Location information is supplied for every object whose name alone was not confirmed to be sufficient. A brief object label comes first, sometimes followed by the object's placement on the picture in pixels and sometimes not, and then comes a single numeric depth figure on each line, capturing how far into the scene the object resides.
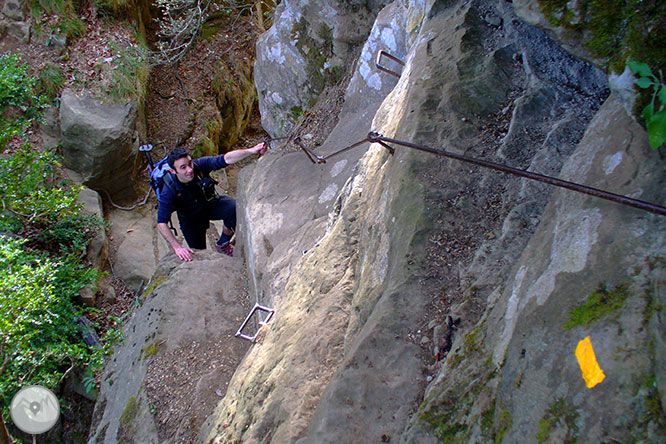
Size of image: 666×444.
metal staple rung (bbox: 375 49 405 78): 4.79
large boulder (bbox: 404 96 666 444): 1.29
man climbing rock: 5.37
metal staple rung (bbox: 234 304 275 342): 3.82
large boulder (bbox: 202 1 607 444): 2.19
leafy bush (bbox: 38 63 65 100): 8.95
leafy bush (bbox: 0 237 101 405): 5.49
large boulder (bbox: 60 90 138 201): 8.79
